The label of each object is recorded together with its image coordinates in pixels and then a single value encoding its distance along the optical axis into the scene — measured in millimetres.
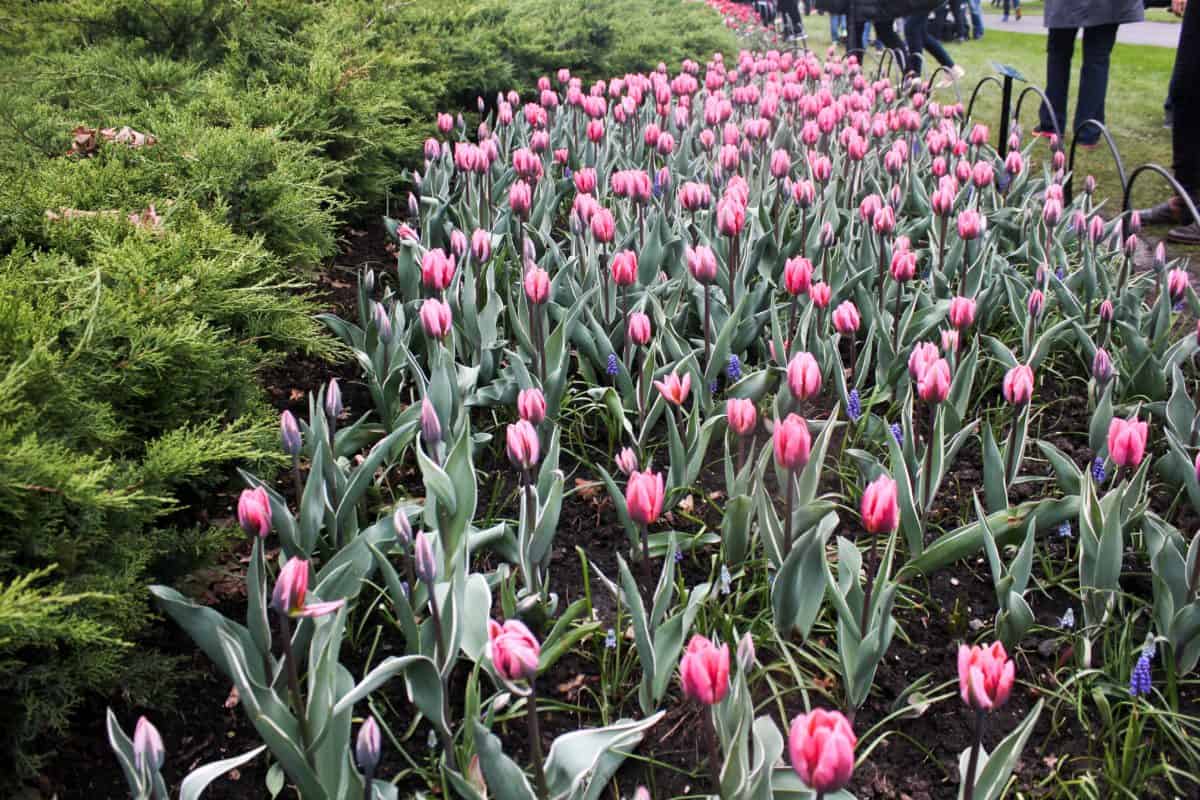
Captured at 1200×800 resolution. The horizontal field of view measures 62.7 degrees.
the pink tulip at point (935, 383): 2016
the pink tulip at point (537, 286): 2441
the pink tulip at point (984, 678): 1322
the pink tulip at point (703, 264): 2543
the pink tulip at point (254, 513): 1618
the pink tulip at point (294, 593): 1465
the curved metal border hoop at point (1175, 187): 2758
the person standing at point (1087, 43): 5785
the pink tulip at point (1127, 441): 1889
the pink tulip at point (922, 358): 2133
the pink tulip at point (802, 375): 2004
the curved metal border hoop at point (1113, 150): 3596
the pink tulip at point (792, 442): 1735
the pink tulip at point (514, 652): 1343
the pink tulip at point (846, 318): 2477
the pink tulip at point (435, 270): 2510
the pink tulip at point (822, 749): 1159
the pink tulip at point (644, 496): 1688
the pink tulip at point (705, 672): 1347
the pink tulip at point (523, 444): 1844
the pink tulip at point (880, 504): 1608
